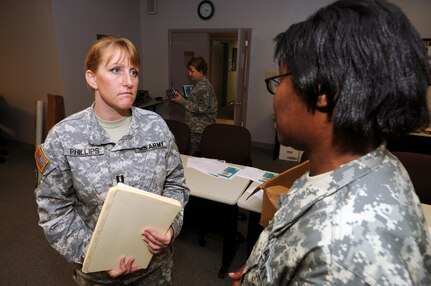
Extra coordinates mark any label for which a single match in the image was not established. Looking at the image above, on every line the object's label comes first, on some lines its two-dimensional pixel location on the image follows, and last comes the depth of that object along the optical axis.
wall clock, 4.49
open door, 4.04
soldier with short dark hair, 0.44
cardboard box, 1.30
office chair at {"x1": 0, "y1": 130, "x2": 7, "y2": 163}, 3.80
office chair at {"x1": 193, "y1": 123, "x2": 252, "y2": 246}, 2.52
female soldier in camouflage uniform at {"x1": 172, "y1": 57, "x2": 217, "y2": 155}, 2.91
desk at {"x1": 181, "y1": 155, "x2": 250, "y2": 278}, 1.66
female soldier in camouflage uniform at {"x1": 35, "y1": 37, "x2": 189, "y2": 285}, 0.91
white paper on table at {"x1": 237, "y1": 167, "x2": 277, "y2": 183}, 1.92
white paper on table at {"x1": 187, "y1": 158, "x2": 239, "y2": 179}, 1.97
